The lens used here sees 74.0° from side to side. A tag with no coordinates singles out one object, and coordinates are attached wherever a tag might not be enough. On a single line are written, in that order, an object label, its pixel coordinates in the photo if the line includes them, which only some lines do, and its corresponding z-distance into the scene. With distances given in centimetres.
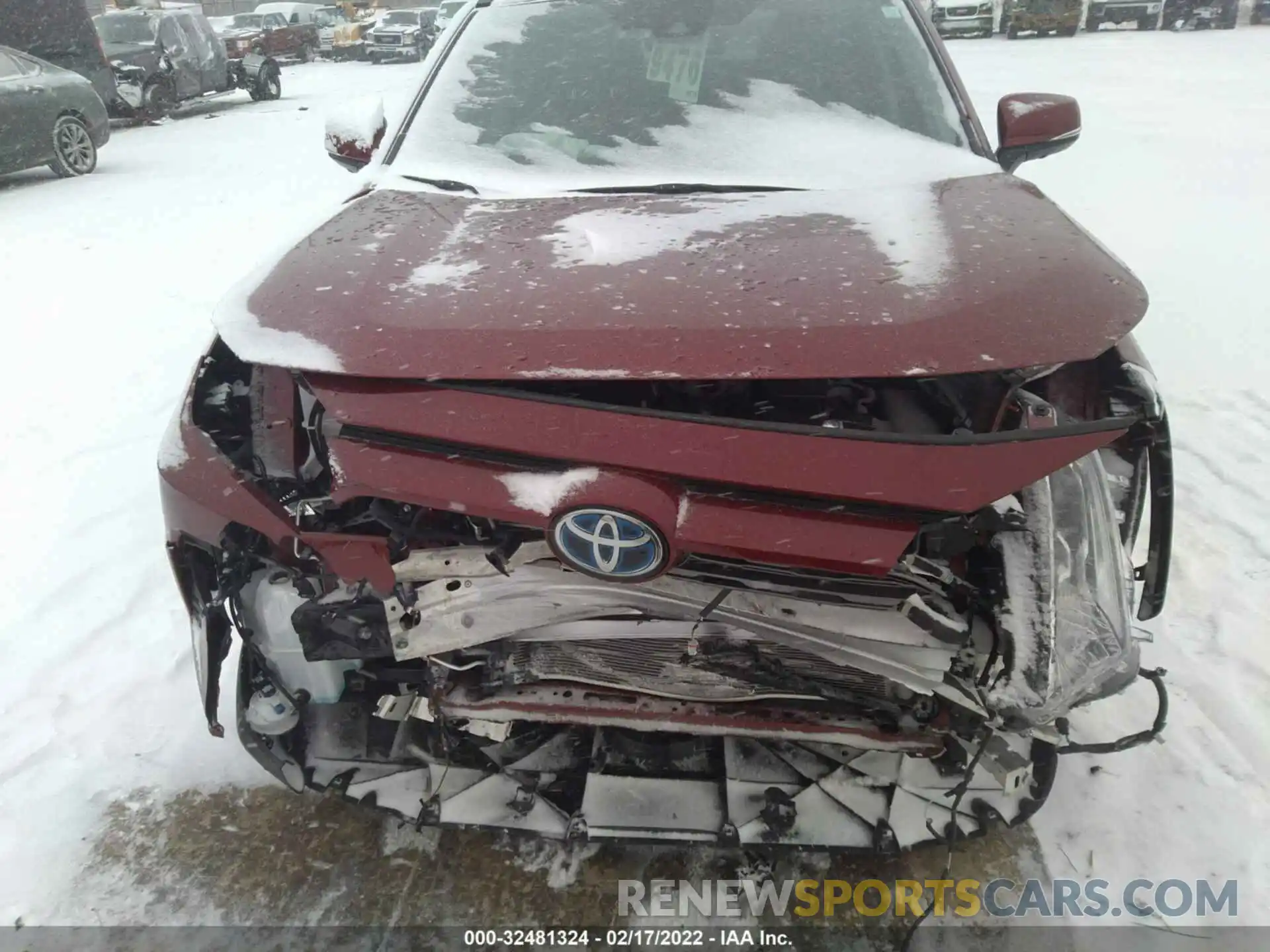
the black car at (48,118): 824
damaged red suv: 143
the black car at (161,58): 1283
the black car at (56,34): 1102
